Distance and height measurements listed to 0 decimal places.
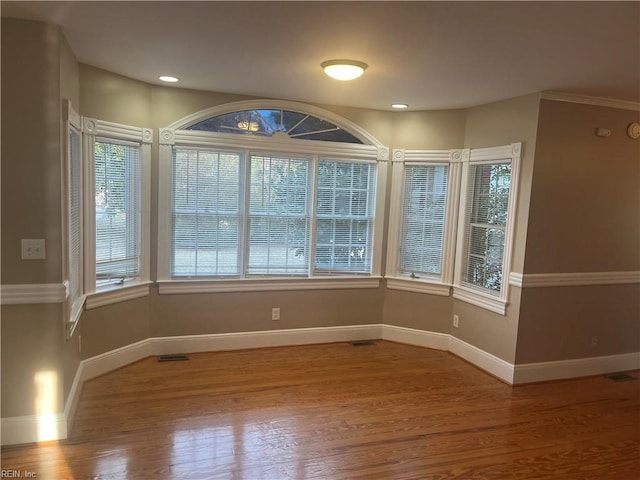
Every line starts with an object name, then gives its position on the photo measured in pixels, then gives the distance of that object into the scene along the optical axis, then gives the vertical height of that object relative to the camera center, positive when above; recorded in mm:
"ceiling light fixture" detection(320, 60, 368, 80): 2848 +874
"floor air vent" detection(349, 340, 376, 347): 4608 -1427
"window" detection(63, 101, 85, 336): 2678 -167
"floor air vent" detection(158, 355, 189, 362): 3969 -1443
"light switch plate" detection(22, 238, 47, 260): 2512 -334
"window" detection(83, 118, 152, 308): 3377 -140
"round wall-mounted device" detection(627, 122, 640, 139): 3809 +756
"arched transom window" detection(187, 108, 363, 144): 4047 +711
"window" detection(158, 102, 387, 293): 3996 -18
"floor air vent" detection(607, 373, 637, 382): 4004 -1433
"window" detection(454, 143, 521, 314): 3811 -122
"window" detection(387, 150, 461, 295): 4422 -114
